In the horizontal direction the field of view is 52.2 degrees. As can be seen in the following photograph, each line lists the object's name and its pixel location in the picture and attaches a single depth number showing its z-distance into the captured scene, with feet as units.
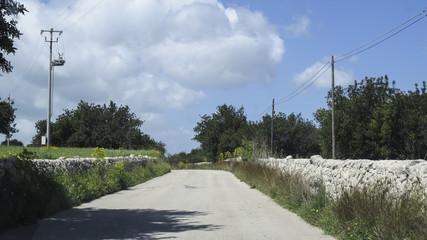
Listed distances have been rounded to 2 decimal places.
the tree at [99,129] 225.15
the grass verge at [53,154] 65.99
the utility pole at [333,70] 103.65
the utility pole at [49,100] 127.75
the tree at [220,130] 284.53
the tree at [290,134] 194.59
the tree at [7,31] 31.50
